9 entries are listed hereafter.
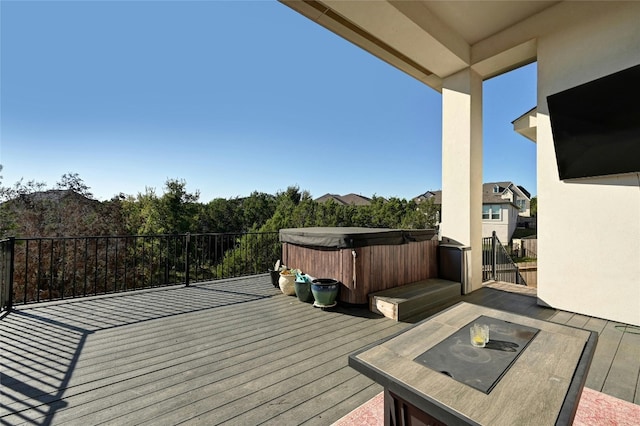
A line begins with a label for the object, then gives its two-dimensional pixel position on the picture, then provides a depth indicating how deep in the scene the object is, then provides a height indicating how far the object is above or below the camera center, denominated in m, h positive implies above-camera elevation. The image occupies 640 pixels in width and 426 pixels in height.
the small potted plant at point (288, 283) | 4.39 -1.08
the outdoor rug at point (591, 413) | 1.62 -1.24
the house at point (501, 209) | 20.75 +0.90
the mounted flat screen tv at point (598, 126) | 3.06 +1.19
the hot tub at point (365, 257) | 3.75 -0.60
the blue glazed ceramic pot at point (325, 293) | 3.71 -1.05
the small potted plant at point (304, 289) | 4.05 -1.08
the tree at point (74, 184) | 12.71 +1.62
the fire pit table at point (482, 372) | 0.97 -0.70
